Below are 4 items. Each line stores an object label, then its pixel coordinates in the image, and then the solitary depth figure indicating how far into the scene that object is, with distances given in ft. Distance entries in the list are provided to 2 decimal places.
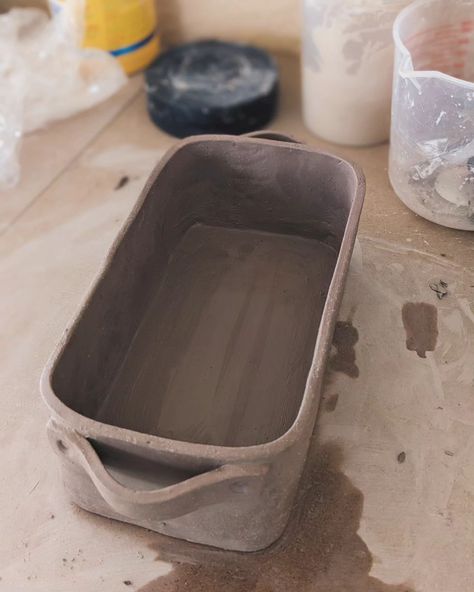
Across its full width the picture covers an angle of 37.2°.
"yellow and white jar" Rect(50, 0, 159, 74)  3.50
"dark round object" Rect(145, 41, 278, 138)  3.35
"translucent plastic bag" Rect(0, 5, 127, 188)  3.40
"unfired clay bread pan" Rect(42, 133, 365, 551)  1.81
